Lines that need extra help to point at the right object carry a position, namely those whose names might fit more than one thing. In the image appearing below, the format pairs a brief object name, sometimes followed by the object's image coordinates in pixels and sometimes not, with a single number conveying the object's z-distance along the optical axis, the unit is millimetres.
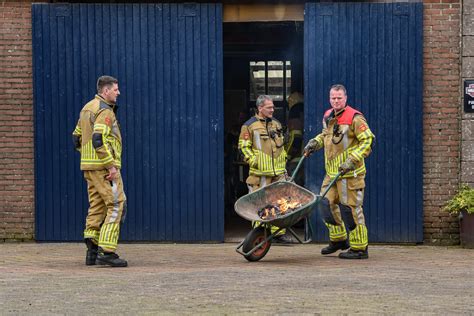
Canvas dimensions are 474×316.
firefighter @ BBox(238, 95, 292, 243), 13688
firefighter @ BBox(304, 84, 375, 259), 12234
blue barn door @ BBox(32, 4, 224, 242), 14156
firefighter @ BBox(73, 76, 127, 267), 11469
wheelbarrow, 11969
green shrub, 13586
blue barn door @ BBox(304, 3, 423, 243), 14070
